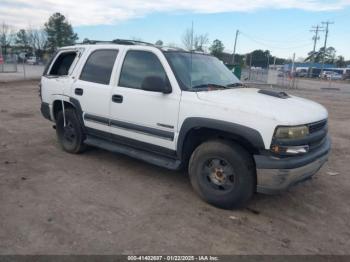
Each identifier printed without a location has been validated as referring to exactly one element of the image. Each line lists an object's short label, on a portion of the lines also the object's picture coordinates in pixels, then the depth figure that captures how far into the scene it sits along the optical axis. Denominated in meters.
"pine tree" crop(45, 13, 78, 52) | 74.19
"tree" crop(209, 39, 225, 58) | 74.19
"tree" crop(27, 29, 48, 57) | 79.87
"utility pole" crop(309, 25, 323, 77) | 72.75
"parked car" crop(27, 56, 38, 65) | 59.26
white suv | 3.76
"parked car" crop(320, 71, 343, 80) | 63.21
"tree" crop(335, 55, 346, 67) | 100.68
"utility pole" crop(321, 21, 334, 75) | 73.31
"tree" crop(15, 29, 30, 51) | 83.38
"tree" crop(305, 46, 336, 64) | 99.68
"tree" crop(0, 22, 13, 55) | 76.12
